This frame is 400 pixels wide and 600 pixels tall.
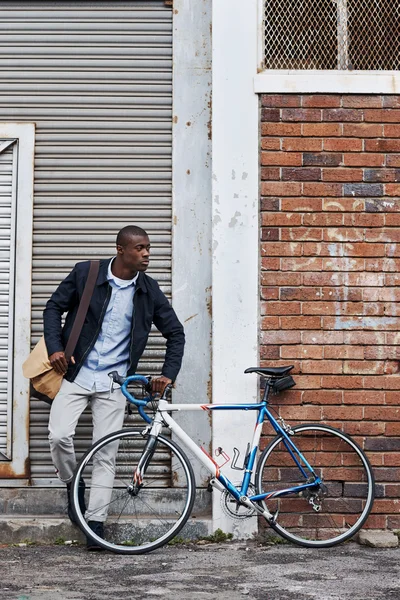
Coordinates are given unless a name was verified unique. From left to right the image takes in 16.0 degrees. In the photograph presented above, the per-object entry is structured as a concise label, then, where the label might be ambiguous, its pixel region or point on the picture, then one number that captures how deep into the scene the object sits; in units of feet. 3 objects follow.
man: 30.33
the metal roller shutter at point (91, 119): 33.54
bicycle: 30.17
